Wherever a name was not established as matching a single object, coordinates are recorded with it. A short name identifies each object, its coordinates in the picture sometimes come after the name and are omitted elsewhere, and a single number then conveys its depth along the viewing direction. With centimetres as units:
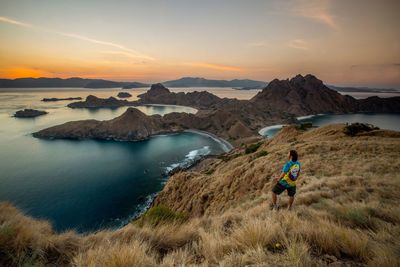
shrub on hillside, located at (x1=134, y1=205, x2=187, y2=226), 1025
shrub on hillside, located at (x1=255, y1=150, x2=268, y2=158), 2653
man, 762
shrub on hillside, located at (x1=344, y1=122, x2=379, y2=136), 2736
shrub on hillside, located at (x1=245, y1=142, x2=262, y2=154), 4216
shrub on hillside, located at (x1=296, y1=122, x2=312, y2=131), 4259
